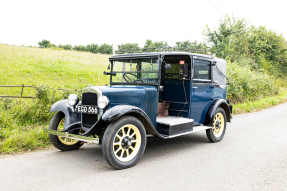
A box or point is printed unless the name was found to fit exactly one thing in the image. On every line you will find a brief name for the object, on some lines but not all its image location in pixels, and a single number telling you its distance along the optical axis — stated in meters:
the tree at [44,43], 67.24
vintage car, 4.29
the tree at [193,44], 20.51
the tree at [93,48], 69.69
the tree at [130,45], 46.23
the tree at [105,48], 67.94
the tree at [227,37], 19.35
